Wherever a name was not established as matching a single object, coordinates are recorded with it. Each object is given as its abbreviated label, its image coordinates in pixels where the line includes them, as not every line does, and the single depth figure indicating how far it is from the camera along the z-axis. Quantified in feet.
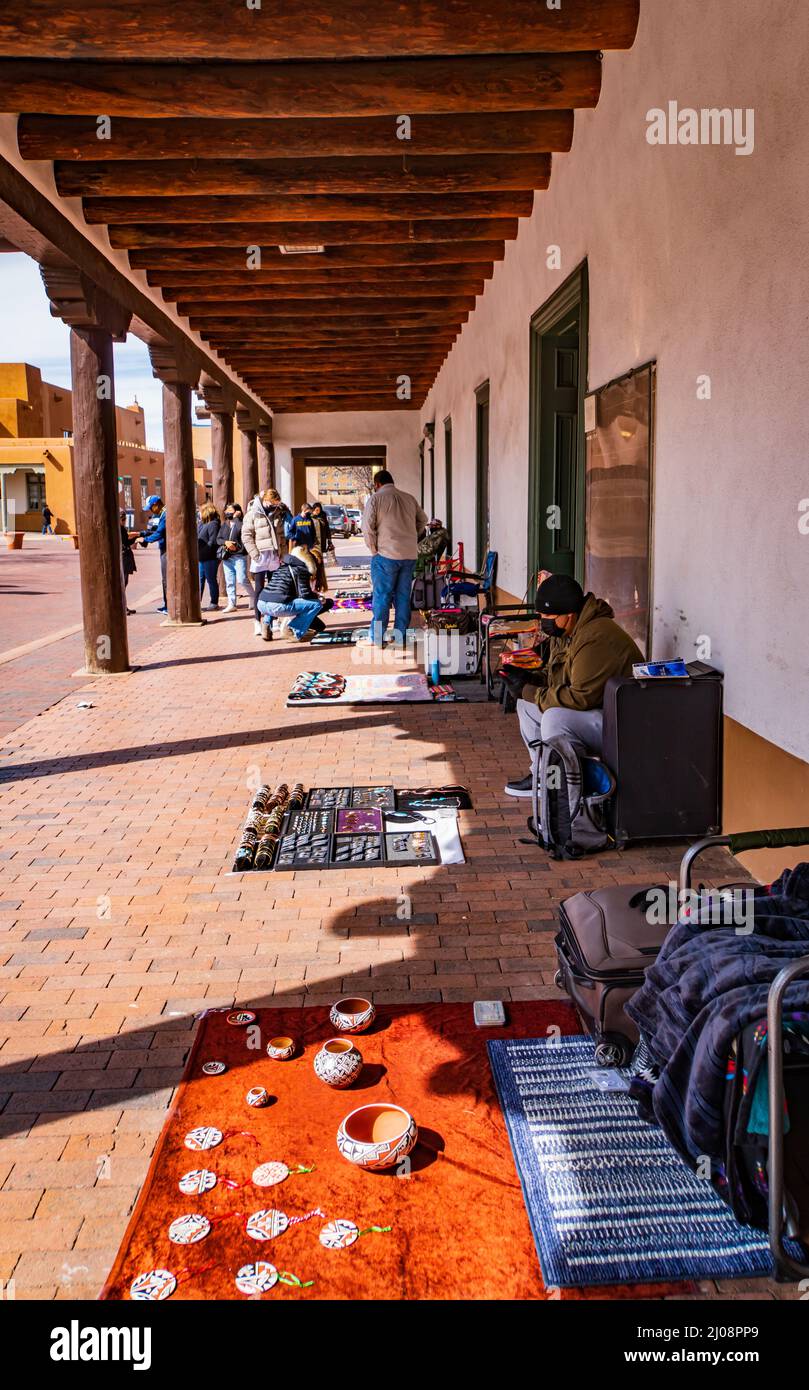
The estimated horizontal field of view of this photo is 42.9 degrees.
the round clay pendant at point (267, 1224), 7.94
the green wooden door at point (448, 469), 59.06
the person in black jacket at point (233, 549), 50.65
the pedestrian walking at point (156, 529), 46.14
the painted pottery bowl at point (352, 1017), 10.80
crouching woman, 39.04
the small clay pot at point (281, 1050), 10.45
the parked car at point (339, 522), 151.43
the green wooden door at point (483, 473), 43.14
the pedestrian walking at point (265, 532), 38.96
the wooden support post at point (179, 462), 41.24
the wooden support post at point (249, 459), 66.33
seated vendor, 16.70
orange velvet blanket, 7.51
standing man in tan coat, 35.58
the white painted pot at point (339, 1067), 9.82
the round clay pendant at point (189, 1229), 7.88
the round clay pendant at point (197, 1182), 8.46
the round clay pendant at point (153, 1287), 7.32
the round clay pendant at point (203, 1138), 9.06
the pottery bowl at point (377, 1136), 8.53
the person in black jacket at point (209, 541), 47.26
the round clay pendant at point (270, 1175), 8.57
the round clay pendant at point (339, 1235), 7.79
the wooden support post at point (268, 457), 77.66
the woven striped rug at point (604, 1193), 7.60
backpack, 16.03
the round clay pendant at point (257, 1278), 7.37
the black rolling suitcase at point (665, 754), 15.58
